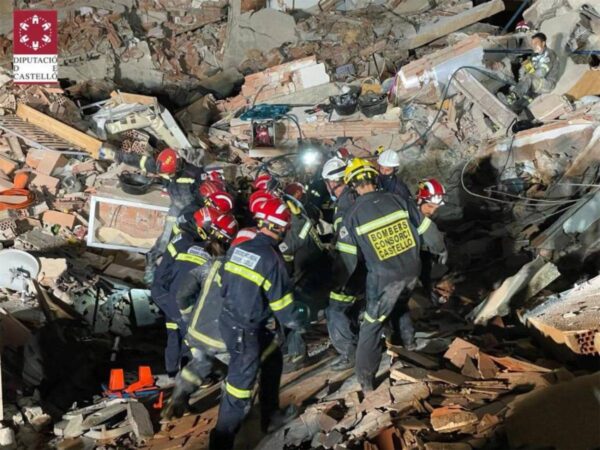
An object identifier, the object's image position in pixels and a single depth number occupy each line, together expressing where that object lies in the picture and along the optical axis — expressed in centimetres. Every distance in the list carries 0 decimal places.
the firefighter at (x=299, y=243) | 608
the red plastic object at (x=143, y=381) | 634
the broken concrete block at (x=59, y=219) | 873
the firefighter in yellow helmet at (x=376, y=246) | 532
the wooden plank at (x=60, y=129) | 973
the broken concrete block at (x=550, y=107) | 972
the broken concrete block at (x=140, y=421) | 545
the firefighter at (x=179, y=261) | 558
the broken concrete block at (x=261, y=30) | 1423
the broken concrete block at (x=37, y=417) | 577
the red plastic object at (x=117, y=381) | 642
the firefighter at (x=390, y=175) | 636
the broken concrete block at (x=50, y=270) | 783
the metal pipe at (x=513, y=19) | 1286
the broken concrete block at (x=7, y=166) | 912
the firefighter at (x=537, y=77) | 1015
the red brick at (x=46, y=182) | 907
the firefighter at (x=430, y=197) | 619
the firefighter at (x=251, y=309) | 458
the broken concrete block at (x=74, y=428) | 559
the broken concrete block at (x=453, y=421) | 428
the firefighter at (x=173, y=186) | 697
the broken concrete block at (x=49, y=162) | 924
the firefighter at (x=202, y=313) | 524
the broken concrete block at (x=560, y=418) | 385
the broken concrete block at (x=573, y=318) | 500
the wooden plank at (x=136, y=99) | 1063
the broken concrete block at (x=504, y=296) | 672
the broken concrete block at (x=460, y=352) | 531
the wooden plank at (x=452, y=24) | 1328
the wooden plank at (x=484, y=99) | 986
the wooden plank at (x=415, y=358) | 534
